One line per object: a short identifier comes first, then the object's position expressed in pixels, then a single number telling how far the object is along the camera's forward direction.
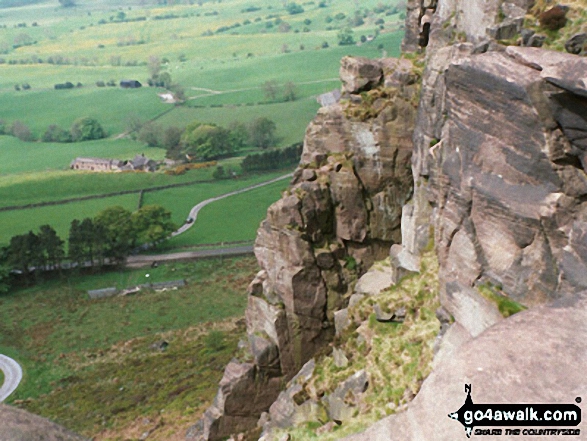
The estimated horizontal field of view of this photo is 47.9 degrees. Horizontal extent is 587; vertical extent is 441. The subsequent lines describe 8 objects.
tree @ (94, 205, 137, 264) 104.56
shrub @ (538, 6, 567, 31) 30.31
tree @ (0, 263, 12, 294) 97.93
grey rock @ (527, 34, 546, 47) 30.36
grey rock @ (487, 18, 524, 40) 31.97
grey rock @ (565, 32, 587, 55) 27.81
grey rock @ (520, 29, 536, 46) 30.78
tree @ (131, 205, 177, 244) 110.31
